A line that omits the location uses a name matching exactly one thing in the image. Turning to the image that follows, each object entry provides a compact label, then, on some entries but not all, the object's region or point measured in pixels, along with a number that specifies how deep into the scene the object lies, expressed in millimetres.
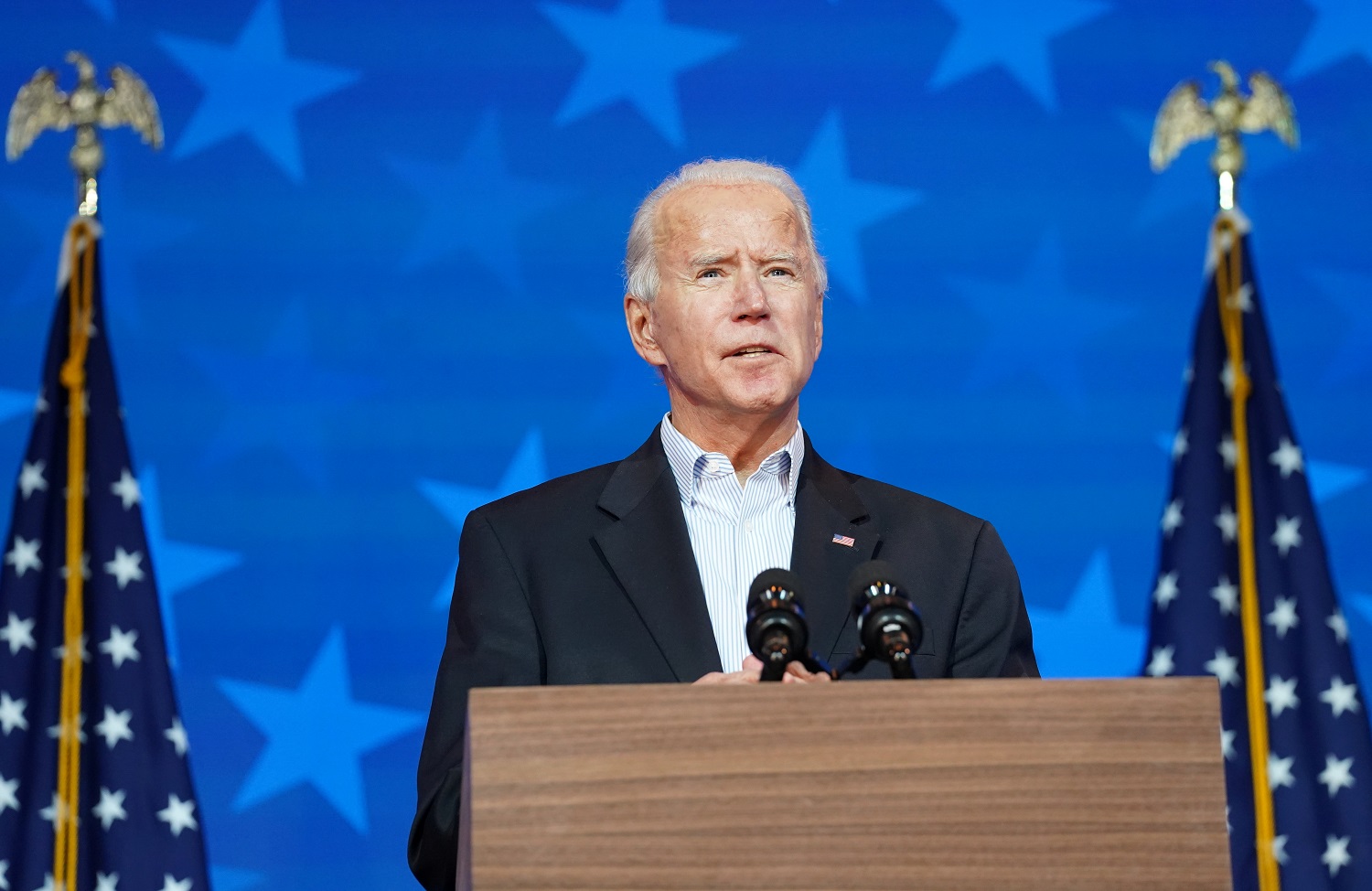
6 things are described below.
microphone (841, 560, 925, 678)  7138
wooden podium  7023
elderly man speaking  7481
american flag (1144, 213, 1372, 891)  8296
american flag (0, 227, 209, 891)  8235
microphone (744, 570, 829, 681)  7152
